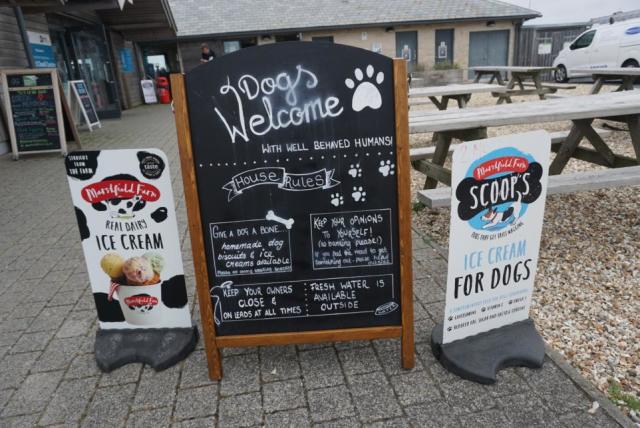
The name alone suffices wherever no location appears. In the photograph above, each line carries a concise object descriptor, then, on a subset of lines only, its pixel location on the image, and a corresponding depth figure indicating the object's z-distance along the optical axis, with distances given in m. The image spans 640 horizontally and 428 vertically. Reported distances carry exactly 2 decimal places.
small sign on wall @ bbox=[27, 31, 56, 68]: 10.23
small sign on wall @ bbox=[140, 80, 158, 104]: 19.14
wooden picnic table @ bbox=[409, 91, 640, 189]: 3.97
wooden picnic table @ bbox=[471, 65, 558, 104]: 10.68
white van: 14.66
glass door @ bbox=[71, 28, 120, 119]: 13.37
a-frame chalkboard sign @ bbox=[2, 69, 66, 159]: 8.00
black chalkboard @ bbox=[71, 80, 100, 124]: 11.12
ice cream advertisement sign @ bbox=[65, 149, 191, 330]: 2.46
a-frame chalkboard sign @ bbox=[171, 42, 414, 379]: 2.15
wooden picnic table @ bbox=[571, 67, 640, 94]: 8.11
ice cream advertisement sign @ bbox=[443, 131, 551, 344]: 2.27
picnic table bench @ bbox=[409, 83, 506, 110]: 8.01
